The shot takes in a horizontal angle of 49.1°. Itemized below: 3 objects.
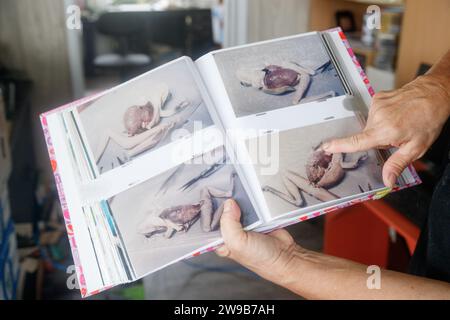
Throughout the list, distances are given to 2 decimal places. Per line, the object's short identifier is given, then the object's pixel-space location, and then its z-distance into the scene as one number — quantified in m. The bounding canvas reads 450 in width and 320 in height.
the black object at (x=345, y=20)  2.10
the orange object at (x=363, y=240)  1.62
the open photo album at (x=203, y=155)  0.66
